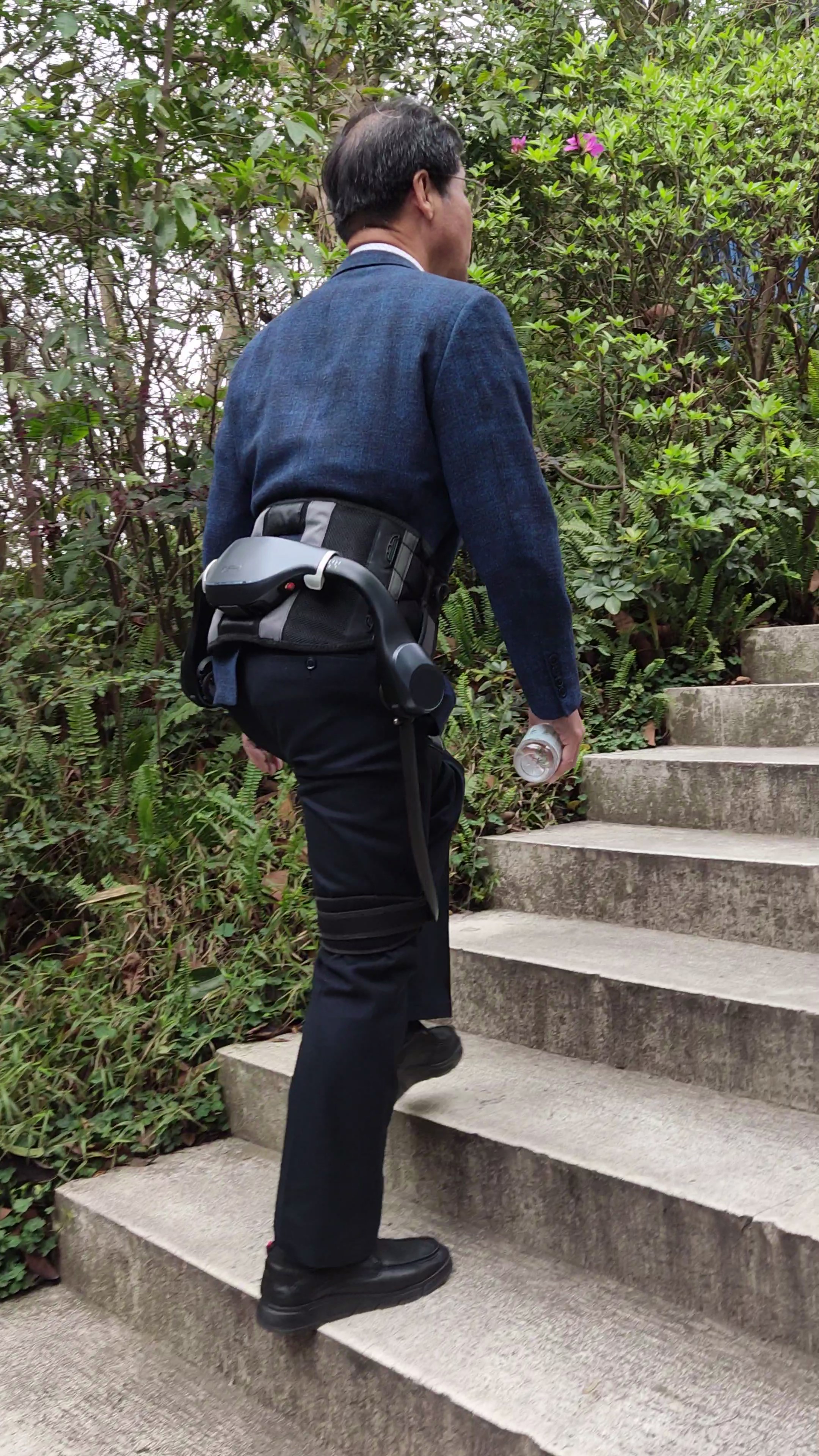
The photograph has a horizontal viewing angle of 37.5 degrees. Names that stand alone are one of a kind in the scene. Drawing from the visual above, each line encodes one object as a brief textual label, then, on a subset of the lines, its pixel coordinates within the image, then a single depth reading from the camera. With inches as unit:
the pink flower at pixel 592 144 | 181.5
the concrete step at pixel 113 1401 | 83.1
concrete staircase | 72.5
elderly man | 75.3
